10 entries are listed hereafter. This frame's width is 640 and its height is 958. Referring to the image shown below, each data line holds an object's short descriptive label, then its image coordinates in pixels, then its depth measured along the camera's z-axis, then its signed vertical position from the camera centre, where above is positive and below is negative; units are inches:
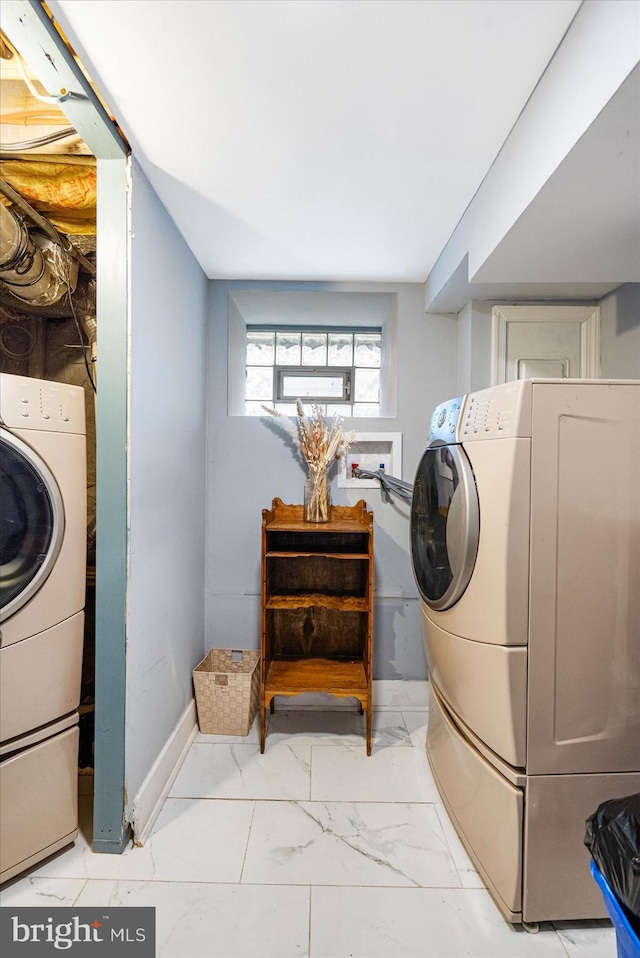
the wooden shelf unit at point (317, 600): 79.7 -24.1
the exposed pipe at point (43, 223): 55.1 +32.4
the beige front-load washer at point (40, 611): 40.4 -14.1
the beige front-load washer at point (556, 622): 44.1 -14.9
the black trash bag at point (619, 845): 33.4 -29.3
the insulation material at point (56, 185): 55.4 +36.6
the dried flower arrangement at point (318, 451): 83.4 +4.0
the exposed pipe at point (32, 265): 52.1 +25.9
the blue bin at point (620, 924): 33.0 -34.0
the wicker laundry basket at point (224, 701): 80.0 -41.3
